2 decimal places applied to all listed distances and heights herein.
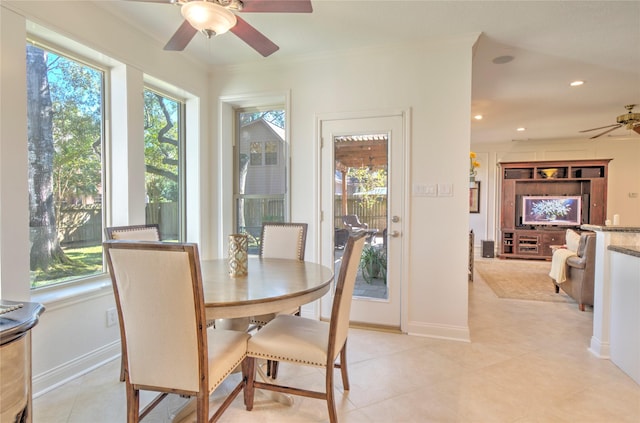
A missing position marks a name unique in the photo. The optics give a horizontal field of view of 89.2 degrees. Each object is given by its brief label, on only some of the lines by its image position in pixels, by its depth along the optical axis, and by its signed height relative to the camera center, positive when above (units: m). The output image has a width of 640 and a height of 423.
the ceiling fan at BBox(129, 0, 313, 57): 1.54 +0.94
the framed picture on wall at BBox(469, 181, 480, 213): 7.48 +0.14
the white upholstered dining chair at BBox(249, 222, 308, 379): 2.61 -0.30
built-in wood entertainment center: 6.66 +0.06
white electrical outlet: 2.44 -0.86
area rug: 4.19 -1.17
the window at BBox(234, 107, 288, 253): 3.54 +0.37
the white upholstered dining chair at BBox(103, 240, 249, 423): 1.26 -0.48
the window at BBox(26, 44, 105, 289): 2.13 +0.27
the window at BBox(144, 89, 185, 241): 3.00 +0.41
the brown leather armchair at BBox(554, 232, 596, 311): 3.48 -0.72
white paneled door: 2.99 +0.03
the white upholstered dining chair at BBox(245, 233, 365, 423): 1.60 -0.71
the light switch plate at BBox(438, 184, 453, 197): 2.82 +0.12
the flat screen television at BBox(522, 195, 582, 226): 6.80 -0.11
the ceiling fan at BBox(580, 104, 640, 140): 3.94 +1.05
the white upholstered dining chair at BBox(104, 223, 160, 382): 2.10 -0.21
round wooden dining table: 1.41 -0.42
